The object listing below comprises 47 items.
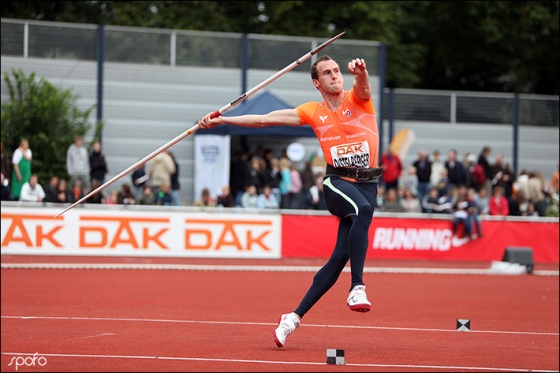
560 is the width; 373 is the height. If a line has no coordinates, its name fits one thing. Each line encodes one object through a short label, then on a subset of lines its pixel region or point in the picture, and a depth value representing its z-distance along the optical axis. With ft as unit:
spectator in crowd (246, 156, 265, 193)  86.12
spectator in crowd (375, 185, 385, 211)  85.91
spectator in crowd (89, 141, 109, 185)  84.94
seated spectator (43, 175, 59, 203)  78.18
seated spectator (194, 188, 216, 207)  82.55
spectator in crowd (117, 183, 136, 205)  79.97
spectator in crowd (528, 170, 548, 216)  92.17
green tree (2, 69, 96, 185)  89.92
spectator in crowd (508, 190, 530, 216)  90.33
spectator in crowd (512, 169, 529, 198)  94.12
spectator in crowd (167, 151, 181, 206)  86.84
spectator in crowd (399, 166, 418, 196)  92.17
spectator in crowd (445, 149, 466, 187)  93.66
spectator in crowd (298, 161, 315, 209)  87.04
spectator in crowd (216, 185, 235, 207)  82.53
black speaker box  73.87
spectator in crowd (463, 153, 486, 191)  96.37
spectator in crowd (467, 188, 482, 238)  80.23
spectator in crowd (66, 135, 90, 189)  84.43
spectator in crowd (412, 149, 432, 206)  93.20
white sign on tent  91.56
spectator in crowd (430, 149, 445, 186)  94.12
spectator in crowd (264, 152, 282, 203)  86.48
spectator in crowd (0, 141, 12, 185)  75.74
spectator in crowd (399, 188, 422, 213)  85.46
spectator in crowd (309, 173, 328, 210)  86.74
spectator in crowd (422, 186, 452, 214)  85.46
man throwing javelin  30.07
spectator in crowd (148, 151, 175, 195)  85.61
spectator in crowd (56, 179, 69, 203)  78.07
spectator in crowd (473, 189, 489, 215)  88.22
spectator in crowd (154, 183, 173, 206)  82.38
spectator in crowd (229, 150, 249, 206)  87.86
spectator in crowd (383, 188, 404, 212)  83.87
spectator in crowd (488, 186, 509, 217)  88.58
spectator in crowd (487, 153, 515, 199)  95.35
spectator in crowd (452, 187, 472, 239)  79.92
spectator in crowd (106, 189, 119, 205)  79.00
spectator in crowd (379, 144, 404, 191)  92.58
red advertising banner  77.30
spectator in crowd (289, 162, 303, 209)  87.10
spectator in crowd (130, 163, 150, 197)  86.33
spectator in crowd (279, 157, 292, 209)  86.89
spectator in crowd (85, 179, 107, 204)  78.74
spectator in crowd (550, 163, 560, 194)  92.32
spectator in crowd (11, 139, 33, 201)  78.74
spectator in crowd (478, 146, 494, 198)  98.12
